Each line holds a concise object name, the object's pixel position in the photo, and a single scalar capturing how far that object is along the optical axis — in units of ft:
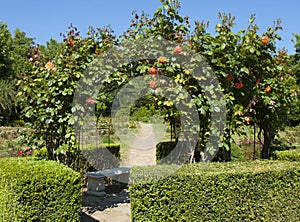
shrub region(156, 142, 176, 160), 21.06
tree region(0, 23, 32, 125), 56.08
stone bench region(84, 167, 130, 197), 18.26
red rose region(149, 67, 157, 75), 12.44
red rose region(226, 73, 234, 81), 13.23
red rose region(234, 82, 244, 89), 13.55
